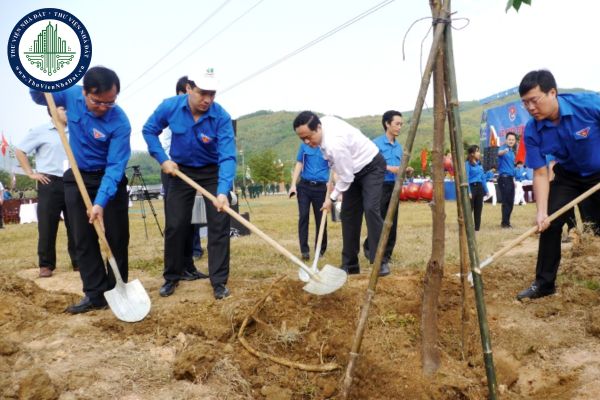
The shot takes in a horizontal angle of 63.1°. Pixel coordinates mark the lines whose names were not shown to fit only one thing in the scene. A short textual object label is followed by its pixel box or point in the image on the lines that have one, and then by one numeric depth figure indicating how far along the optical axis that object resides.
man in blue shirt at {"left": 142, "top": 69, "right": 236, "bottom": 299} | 3.91
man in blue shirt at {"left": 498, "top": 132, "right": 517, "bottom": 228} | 8.80
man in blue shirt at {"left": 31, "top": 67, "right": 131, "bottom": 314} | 3.54
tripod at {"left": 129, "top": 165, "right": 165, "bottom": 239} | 7.58
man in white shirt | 4.29
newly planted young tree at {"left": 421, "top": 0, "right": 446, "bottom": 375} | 2.43
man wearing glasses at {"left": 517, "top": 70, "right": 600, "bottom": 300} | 3.26
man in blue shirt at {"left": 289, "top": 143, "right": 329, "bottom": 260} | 6.29
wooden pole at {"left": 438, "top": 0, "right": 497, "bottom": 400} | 2.31
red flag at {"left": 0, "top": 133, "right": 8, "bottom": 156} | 20.71
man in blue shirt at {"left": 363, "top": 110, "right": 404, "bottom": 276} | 5.76
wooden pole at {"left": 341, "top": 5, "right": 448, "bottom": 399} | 2.35
